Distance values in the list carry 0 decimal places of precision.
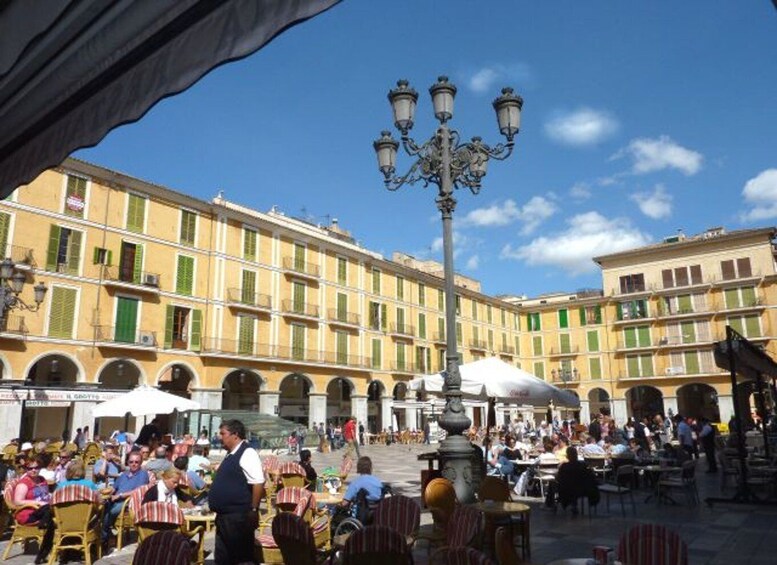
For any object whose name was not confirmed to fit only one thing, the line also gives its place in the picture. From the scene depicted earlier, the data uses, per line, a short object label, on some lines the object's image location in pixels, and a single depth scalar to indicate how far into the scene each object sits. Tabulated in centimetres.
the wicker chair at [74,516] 640
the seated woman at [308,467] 929
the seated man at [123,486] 724
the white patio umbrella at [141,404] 1459
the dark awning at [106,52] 140
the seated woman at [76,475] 699
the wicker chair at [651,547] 366
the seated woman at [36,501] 686
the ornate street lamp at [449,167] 775
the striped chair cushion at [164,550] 383
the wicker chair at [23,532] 689
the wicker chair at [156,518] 548
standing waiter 445
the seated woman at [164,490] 650
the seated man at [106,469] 945
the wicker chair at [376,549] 371
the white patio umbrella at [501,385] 980
